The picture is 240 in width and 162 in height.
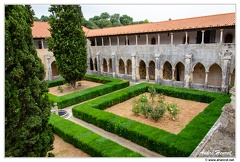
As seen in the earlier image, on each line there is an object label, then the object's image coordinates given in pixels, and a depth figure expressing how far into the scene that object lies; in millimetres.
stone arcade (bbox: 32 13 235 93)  16516
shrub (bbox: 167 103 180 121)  11741
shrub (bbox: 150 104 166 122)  11641
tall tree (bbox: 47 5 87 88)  18031
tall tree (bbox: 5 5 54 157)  4844
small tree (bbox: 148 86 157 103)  15284
